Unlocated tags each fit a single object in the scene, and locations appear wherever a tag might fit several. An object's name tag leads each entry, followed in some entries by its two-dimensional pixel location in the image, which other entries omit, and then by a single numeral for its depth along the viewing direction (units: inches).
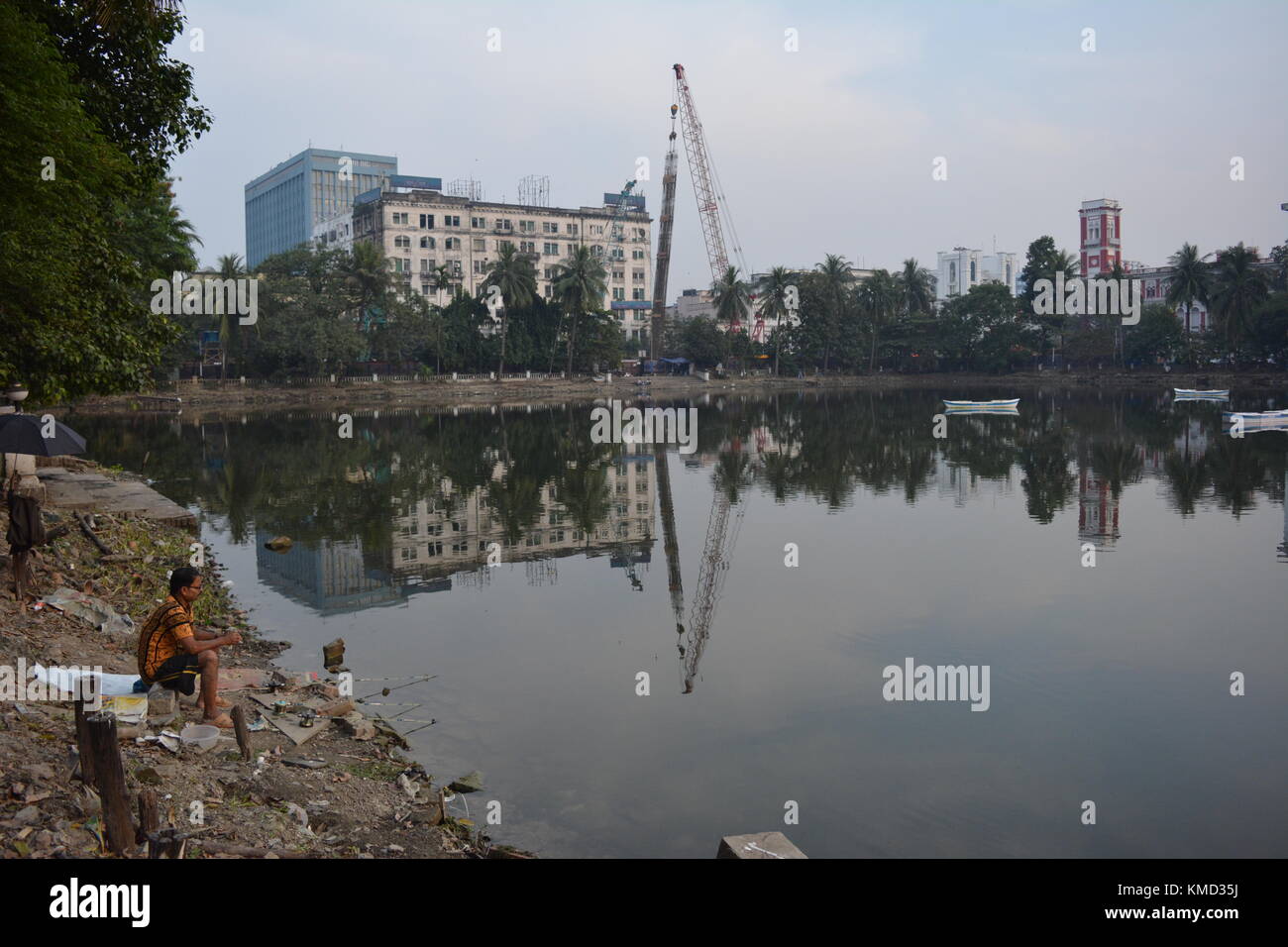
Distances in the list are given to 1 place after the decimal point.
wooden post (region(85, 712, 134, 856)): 231.1
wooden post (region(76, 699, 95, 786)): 260.1
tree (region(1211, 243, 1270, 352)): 3351.4
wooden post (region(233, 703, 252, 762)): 334.3
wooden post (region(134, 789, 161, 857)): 237.3
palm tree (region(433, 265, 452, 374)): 3231.3
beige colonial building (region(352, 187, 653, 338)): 4143.7
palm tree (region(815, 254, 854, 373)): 4040.4
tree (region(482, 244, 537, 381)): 3240.7
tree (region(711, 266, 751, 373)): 4003.4
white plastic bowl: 340.8
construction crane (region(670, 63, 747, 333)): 4168.3
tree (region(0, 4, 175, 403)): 467.5
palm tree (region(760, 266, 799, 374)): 4055.1
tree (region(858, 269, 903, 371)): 4119.1
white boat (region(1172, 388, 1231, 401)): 2787.9
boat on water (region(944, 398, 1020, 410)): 2401.6
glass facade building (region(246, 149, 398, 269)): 6166.3
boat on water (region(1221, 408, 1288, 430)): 1856.1
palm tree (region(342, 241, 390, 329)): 2906.0
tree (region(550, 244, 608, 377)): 3282.5
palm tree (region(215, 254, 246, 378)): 2746.1
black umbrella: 527.5
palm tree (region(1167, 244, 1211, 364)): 3629.4
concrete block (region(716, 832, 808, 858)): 268.1
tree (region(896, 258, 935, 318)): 4291.3
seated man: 358.3
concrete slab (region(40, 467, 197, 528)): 773.3
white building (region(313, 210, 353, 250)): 4562.0
